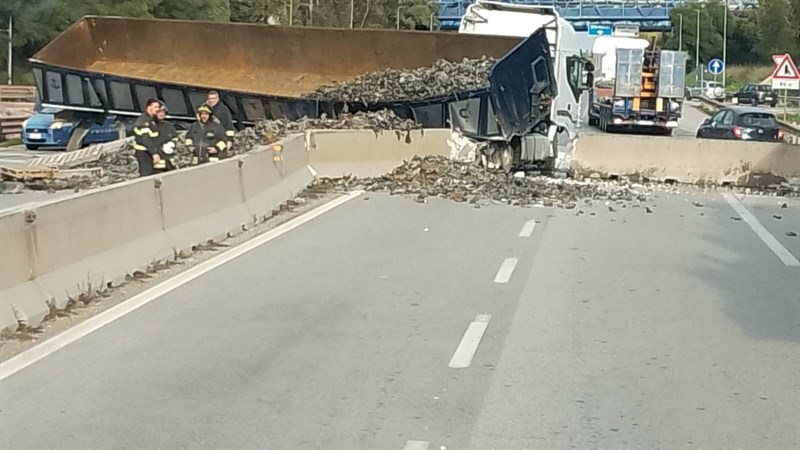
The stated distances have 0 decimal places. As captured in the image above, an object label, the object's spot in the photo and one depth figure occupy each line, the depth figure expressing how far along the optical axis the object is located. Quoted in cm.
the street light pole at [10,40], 5871
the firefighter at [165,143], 1709
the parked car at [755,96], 8293
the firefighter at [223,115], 1881
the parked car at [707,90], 9175
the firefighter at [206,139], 1817
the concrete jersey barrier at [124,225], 950
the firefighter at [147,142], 1712
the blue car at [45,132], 3422
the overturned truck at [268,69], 2389
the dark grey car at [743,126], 3428
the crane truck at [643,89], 4197
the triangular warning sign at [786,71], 4078
